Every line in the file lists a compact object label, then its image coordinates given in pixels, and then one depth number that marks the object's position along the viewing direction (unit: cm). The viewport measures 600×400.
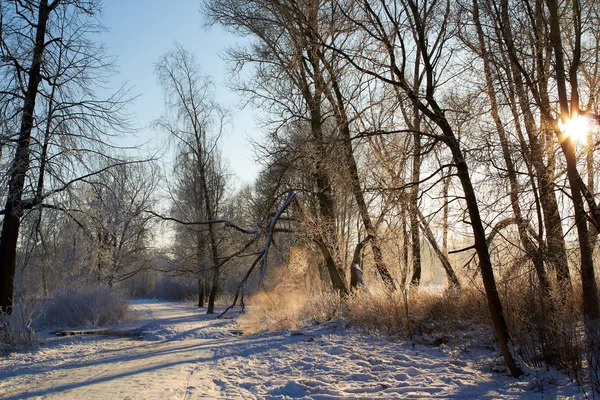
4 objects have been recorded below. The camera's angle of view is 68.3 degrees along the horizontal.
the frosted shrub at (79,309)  1684
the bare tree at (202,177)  2506
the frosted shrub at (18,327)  1021
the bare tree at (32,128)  1096
